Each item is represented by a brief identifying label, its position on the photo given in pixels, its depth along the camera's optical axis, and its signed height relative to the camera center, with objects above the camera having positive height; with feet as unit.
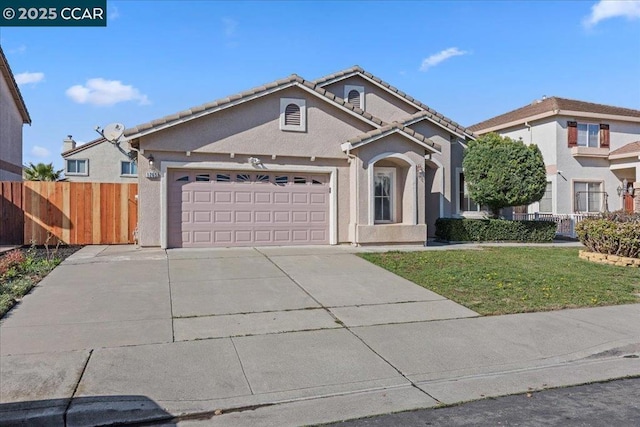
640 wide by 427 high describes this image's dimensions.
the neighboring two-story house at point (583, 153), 79.82 +10.55
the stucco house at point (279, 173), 44.60 +4.36
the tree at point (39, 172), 96.12 +9.21
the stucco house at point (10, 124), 68.64 +14.86
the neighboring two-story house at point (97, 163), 112.16 +12.84
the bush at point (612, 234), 40.09 -1.66
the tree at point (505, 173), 55.47 +5.04
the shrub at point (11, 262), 30.61 -3.22
